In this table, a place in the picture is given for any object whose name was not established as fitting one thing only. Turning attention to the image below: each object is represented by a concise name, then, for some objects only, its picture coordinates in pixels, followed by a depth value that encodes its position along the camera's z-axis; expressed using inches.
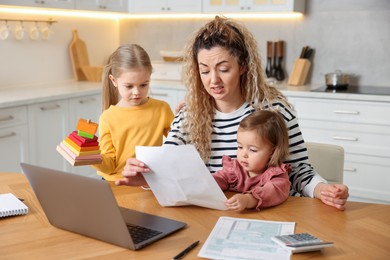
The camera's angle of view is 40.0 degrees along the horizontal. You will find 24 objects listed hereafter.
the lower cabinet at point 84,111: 154.5
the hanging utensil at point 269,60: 174.1
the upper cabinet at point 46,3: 143.0
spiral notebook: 60.2
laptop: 49.6
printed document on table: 48.9
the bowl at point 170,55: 183.3
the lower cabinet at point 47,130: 141.2
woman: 72.2
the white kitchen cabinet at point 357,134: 141.9
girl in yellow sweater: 88.3
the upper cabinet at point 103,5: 166.7
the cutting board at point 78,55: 180.5
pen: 48.9
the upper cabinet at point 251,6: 160.7
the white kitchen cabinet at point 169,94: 169.0
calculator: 49.6
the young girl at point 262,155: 65.4
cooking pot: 155.3
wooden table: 50.1
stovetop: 147.0
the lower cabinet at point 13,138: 130.6
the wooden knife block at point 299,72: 163.9
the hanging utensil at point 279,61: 172.6
